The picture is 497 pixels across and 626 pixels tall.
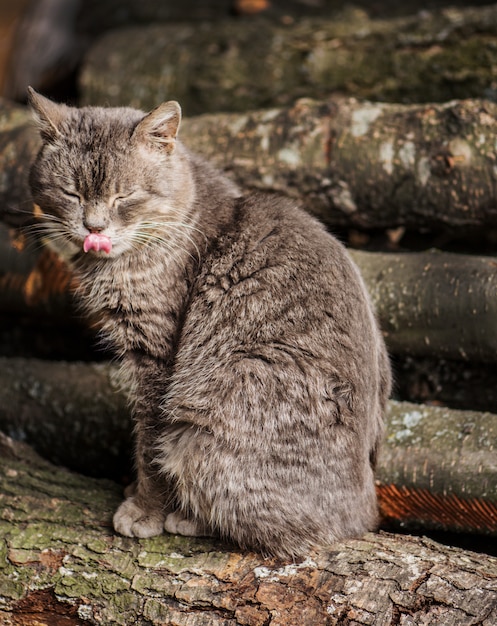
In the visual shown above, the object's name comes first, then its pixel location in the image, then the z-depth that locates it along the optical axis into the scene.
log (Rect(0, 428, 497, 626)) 4.93
